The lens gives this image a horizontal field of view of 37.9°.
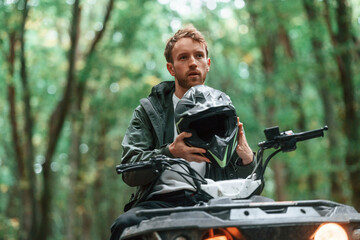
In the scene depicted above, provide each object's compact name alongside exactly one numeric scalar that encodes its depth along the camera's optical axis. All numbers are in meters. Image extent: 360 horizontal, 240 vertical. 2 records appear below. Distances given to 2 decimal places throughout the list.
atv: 2.44
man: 3.24
